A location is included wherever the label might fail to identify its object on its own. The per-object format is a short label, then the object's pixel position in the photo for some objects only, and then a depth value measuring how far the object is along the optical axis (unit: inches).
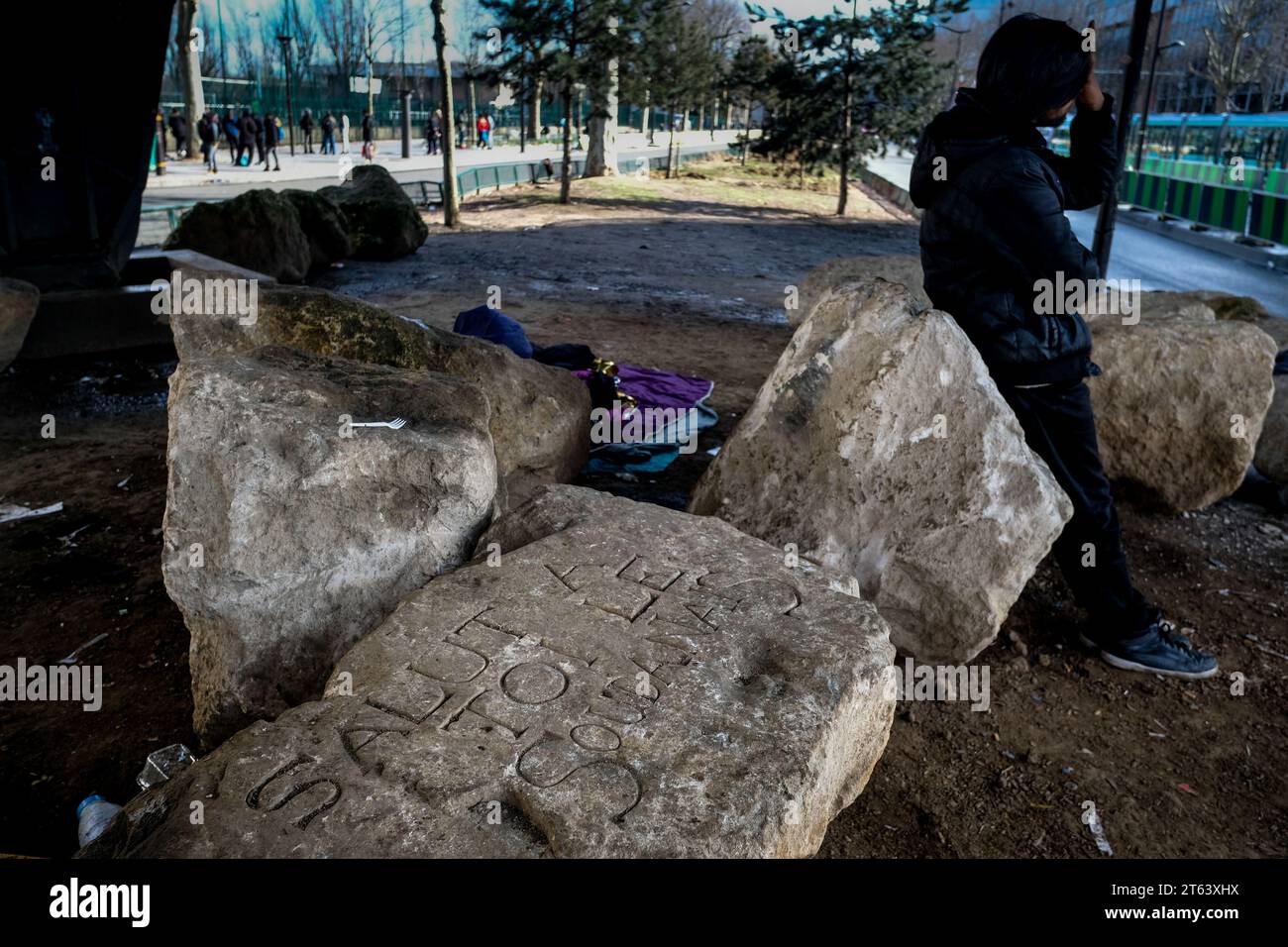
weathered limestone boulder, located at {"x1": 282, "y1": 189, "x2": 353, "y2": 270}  531.2
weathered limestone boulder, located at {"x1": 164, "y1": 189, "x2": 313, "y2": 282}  466.0
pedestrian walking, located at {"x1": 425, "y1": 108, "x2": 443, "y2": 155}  1440.7
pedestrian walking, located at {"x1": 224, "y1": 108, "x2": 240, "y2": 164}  1156.5
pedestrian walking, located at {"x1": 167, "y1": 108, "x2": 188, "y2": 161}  1186.5
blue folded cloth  283.3
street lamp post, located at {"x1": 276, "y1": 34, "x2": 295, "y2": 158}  1487.7
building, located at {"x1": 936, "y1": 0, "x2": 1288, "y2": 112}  1360.7
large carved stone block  90.2
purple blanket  299.4
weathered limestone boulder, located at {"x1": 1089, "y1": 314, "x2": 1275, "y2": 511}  219.0
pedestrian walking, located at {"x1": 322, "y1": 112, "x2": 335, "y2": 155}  1373.0
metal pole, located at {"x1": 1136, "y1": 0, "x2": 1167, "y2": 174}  741.3
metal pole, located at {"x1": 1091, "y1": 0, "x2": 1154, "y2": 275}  252.7
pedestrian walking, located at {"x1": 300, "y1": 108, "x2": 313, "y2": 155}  1440.7
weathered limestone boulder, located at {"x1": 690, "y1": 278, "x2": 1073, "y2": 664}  150.0
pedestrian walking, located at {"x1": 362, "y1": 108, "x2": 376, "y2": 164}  1288.1
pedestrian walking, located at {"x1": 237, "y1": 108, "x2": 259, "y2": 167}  1136.8
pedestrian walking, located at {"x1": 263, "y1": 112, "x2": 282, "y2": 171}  1103.6
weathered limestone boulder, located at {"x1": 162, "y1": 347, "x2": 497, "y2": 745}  129.0
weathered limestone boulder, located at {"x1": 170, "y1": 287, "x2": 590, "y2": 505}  210.4
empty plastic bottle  119.9
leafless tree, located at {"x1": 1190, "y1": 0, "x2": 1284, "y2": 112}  1326.3
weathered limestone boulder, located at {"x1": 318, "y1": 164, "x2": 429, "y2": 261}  566.9
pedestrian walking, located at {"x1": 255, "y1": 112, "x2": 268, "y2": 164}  1155.3
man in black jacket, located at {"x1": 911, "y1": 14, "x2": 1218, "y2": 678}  142.3
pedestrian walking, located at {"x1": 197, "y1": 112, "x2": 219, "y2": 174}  1066.7
